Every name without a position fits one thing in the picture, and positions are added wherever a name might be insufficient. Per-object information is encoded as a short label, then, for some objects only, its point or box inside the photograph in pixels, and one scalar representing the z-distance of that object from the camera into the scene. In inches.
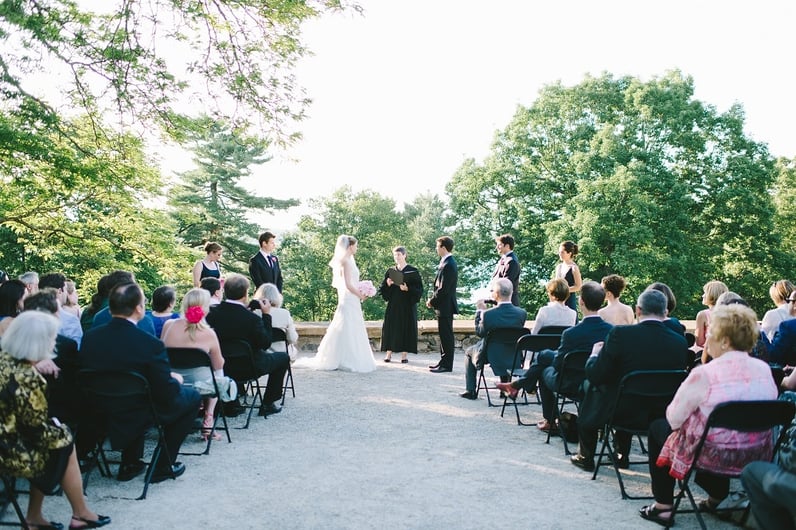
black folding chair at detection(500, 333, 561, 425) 231.0
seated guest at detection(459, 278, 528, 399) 259.0
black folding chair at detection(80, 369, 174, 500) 154.4
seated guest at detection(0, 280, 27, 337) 168.1
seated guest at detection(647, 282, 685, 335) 193.3
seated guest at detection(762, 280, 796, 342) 218.2
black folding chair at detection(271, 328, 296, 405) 283.5
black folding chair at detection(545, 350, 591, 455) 193.9
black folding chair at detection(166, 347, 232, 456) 191.8
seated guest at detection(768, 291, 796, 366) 180.9
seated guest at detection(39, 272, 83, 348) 203.0
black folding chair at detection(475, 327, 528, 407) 258.1
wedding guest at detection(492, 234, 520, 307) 338.0
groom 357.1
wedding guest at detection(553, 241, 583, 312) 333.4
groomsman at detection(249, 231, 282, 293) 352.2
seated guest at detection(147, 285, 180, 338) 205.6
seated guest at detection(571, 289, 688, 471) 160.4
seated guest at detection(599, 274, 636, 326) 230.4
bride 364.8
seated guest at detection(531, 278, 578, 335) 245.8
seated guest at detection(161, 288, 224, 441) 198.8
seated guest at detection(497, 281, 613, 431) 196.5
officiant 387.2
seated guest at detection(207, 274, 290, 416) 228.8
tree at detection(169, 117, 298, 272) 1352.1
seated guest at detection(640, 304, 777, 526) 131.6
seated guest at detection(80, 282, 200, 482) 157.1
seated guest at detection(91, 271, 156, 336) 193.2
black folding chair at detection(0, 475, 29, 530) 129.3
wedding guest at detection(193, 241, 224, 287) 323.9
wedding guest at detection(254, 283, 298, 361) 275.1
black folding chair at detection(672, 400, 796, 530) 125.1
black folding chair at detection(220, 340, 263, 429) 226.4
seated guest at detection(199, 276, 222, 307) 253.3
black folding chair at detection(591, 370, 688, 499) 155.3
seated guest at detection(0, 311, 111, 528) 123.9
